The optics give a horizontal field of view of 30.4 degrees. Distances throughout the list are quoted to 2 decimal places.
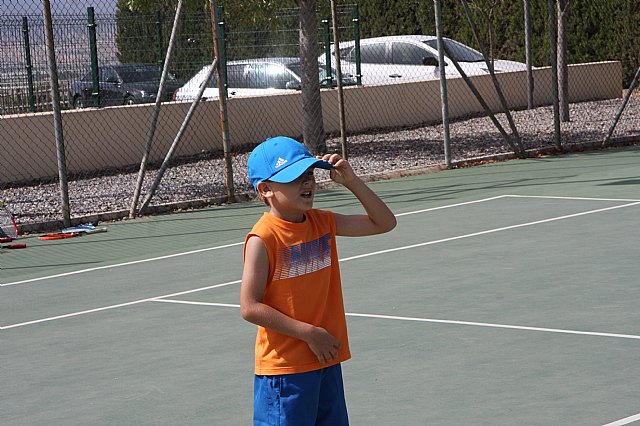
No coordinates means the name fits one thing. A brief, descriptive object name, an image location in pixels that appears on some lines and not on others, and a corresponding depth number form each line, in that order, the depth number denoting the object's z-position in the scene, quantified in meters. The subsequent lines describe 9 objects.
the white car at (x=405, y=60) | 22.69
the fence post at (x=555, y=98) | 15.32
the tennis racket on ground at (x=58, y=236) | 11.45
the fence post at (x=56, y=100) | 11.43
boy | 3.66
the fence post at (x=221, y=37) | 12.92
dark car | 17.28
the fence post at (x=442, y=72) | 14.14
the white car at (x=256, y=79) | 20.08
